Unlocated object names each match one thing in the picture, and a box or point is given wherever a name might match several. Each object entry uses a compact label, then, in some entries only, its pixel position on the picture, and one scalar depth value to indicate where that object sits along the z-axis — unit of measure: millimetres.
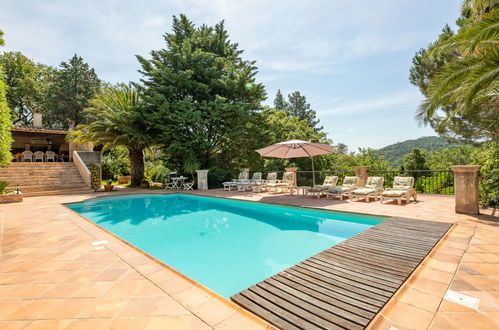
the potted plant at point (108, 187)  12719
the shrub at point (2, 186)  9474
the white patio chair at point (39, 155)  17234
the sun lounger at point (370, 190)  7984
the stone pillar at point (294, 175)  10820
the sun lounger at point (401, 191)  7395
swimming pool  3963
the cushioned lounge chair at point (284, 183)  10828
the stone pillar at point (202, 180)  13564
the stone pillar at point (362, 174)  9547
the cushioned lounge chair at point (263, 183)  11367
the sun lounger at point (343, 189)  8398
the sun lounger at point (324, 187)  8835
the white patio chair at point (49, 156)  17970
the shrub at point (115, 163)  18547
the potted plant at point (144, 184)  14867
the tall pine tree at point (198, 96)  13773
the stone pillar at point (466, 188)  5477
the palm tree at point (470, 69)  4055
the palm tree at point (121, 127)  13359
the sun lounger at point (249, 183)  11725
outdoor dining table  13949
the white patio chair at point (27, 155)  16656
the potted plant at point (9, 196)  9266
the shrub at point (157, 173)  15891
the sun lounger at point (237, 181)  12611
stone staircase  12169
